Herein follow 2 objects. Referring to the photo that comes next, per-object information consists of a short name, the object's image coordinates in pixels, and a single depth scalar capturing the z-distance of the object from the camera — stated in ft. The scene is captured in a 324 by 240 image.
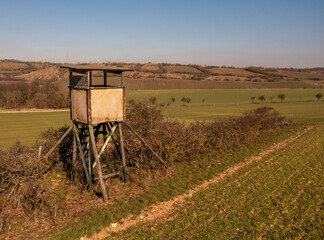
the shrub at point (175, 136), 45.75
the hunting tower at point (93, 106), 34.42
